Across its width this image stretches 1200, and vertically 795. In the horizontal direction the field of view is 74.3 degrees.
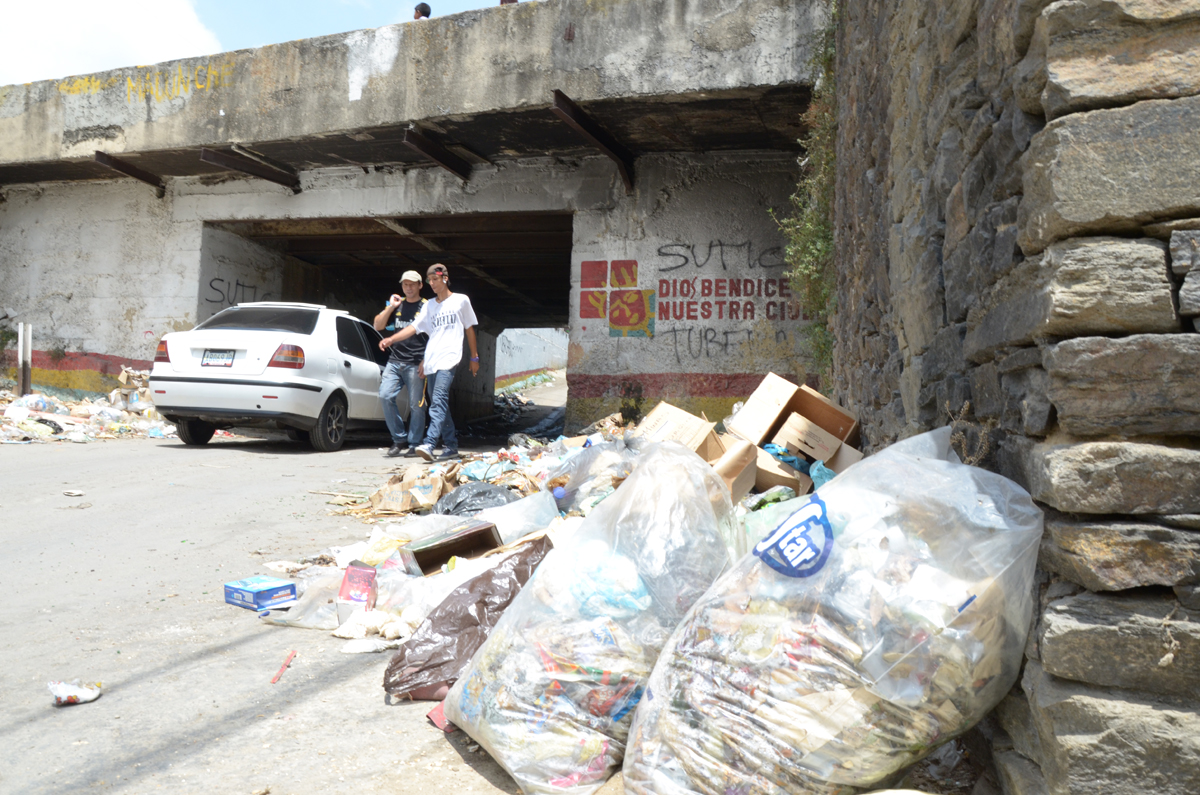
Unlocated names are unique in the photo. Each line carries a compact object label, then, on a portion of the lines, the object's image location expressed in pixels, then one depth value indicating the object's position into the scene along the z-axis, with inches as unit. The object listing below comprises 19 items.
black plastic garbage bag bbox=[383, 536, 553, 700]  92.4
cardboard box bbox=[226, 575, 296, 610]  124.0
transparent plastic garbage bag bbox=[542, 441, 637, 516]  159.5
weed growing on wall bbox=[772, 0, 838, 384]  224.1
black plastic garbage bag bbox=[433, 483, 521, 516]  169.0
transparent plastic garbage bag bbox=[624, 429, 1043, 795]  58.1
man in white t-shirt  266.2
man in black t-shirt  282.7
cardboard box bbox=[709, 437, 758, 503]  143.4
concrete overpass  281.0
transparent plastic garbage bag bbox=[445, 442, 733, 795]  72.5
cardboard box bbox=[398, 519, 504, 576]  127.5
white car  273.9
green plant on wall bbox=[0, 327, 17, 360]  435.8
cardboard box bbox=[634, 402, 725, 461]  177.9
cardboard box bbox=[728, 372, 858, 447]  177.9
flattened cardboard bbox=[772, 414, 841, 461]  173.8
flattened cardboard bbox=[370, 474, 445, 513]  190.5
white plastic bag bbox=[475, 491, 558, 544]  143.9
